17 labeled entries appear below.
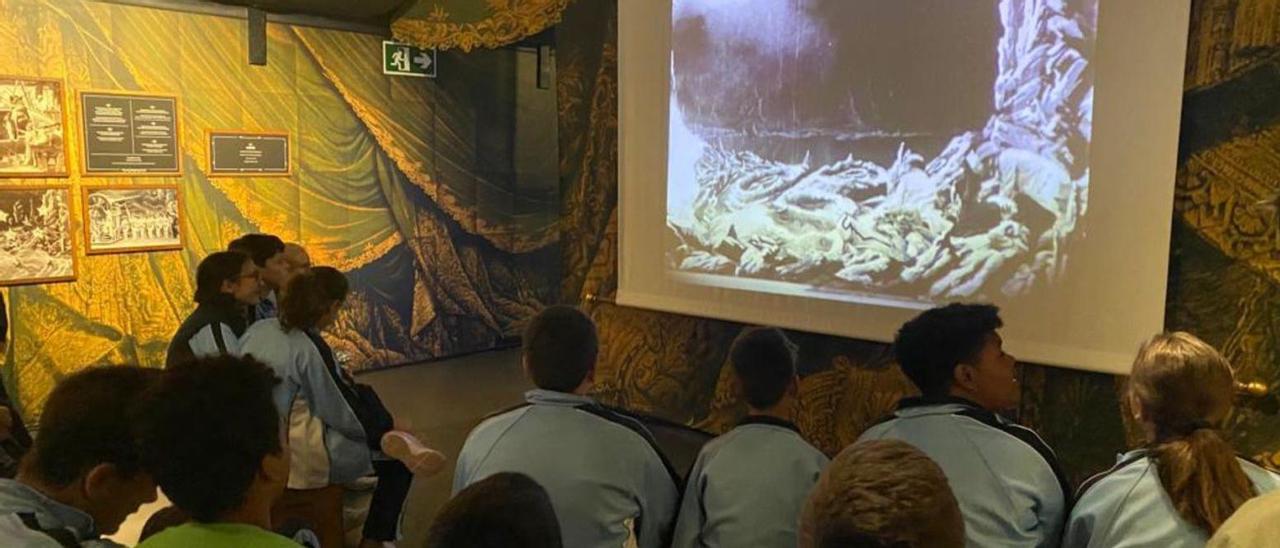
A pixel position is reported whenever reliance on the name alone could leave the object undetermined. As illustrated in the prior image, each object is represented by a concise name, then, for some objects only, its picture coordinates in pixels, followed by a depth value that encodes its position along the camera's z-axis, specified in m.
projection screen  3.45
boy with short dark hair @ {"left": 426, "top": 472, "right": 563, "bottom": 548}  1.08
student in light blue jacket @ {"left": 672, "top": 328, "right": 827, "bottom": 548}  1.89
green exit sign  6.48
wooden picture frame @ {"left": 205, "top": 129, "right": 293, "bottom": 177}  5.62
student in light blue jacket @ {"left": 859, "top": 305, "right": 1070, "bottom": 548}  1.84
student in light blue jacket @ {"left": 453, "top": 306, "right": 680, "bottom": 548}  1.92
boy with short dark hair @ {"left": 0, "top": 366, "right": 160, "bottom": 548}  1.47
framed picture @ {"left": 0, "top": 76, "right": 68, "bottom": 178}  4.73
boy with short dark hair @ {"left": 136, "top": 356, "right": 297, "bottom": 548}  1.33
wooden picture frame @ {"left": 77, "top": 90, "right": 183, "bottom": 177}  5.05
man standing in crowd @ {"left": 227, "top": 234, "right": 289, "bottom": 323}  3.75
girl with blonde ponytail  1.59
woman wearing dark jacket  3.11
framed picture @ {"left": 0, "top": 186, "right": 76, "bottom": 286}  4.81
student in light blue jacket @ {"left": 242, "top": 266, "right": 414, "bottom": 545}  2.93
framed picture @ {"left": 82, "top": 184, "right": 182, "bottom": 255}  5.16
